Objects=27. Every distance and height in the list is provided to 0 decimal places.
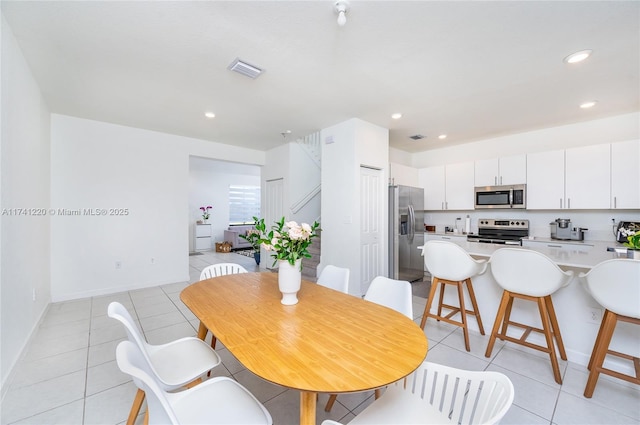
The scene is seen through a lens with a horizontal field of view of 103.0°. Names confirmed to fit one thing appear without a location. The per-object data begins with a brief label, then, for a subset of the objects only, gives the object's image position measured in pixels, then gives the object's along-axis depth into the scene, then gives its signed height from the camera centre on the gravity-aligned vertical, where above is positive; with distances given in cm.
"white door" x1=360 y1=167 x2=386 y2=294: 386 -20
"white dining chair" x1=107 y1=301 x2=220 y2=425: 121 -86
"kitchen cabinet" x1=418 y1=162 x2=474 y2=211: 470 +50
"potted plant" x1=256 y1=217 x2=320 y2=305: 154 -23
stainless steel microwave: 407 +26
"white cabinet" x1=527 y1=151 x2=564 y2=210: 377 +48
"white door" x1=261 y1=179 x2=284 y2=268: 539 +21
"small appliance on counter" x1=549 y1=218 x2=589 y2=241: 368 -28
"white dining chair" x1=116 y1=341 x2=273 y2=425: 103 -85
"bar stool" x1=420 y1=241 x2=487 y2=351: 235 -55
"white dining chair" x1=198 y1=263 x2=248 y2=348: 251 -58
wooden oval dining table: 92 -59
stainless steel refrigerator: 427 -39
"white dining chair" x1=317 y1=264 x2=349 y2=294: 205 -56
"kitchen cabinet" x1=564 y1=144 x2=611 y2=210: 343 +48
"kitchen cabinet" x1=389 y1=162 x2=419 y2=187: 462 +71
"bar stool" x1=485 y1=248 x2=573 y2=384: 192 -57
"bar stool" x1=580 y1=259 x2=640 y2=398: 159 -57
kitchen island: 194 -89
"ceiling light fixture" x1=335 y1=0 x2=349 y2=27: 164 +134
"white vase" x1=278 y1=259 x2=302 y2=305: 158 -41
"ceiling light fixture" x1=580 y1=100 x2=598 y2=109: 313 +135
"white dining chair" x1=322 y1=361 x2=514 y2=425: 87 -78
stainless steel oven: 421 -34
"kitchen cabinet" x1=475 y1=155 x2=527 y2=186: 410 +70
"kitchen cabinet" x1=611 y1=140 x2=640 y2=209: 323 +48
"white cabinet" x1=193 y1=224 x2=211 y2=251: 800 -78
